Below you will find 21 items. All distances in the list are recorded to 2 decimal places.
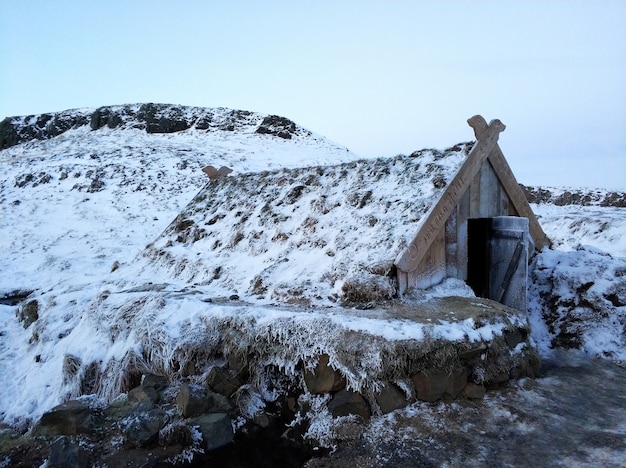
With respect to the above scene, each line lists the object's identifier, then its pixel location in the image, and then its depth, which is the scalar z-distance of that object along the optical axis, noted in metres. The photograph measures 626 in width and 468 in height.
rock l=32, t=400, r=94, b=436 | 4.71
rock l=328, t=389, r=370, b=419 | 4.55
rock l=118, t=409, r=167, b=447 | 4.40
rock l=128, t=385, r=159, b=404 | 5.05
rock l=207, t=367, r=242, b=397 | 5.09
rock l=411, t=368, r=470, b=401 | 4.71
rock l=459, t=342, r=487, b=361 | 4.89
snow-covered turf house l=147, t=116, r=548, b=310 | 6.50
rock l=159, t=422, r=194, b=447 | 4.37
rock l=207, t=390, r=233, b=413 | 4.85
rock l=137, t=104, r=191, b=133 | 37.03
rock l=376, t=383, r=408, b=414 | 4.59
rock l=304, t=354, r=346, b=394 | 4.71
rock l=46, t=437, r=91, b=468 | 3.97
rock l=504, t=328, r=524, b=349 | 5.40
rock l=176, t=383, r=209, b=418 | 4.68
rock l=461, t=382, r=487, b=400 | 4.90
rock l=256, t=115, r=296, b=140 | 36.81
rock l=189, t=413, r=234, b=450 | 4.42
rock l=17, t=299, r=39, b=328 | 8.53
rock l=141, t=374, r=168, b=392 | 5.34
